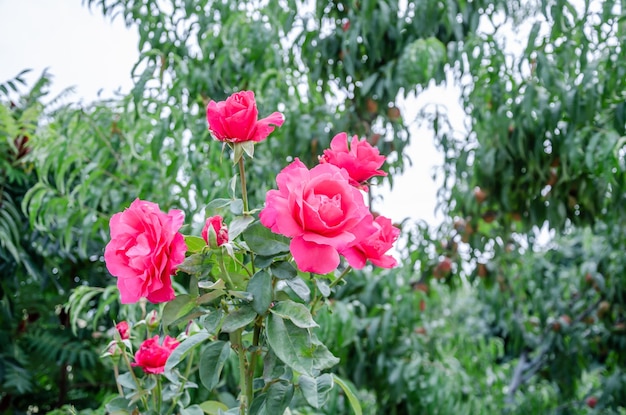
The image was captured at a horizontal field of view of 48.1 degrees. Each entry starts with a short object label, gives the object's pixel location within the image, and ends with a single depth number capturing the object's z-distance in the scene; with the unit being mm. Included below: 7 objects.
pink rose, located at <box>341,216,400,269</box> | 708
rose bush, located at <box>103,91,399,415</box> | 659
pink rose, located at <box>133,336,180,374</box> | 896
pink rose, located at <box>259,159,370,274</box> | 647
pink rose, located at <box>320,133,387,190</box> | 782
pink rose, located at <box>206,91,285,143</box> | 736
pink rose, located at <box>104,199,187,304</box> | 686
